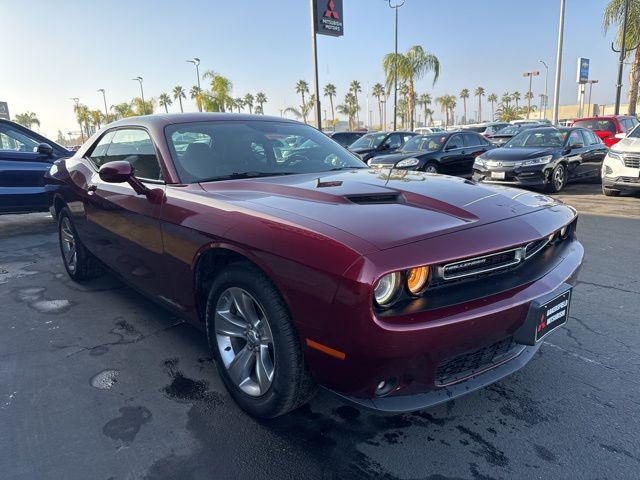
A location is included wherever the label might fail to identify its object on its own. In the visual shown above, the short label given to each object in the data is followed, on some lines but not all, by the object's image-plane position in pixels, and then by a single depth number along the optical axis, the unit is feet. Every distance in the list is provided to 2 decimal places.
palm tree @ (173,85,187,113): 256.11
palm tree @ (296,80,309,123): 280.92
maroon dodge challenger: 5.69
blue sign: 87.61
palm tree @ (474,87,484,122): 326.85
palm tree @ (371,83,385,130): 313.53
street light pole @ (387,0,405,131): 98.84
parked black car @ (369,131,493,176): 35.22
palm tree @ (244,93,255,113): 291.26
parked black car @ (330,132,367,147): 57.67
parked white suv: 26.50
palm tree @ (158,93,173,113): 270.46
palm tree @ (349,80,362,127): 308.19
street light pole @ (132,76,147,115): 186.65
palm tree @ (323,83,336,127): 294.05
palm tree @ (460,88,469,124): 344.22
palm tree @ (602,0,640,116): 74.59
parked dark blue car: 21.13
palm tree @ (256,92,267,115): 303.48
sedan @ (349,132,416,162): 43.28
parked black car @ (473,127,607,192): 29.73
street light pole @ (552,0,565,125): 69.26
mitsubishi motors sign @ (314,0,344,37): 55.21
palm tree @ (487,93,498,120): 356.85
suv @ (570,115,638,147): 43.01
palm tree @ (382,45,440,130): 109.19
